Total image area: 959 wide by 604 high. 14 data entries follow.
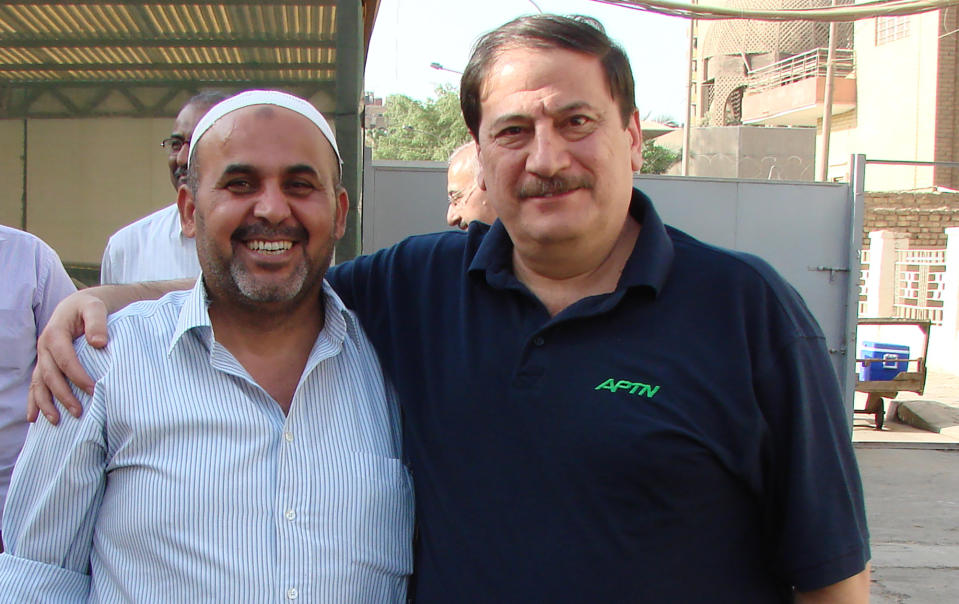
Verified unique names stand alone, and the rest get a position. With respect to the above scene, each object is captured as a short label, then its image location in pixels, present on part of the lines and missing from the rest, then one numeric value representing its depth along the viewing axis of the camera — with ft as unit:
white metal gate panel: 26.30
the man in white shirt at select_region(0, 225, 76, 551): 8.96
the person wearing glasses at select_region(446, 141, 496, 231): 11.34
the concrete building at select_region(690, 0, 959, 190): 82.79
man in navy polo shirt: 5.35
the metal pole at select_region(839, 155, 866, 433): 26.30
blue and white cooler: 33.58
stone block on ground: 35.81
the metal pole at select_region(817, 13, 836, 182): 71.41
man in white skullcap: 5.48
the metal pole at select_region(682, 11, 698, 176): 72.89
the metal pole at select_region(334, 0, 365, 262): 17.01
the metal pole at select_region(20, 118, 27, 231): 28.04
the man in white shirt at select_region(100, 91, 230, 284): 10.16
